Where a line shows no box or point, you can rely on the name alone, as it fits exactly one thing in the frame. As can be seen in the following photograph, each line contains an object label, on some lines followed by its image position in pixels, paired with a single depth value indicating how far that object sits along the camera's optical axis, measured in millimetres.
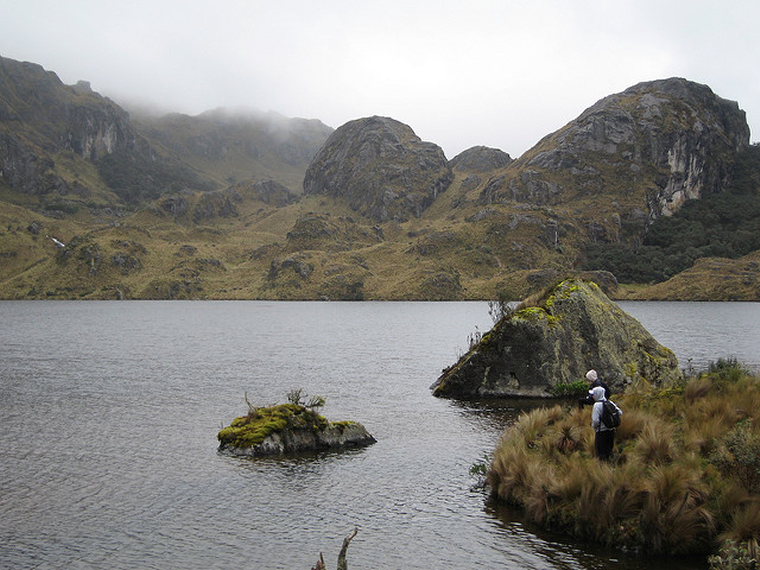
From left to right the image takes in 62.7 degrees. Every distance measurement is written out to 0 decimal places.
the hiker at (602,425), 17375
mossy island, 25078
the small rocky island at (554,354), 37125
